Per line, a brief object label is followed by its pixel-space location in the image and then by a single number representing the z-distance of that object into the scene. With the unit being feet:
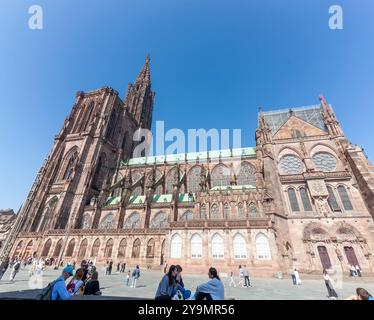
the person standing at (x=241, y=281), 39.96
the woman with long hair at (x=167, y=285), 13.12
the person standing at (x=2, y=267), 36.55
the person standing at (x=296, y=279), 43.48
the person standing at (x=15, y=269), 38.86
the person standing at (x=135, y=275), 34.47
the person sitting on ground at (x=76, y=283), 15.02
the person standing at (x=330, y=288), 28.53
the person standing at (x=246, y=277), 39.56
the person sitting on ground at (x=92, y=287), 16.30
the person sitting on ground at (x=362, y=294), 12.57
